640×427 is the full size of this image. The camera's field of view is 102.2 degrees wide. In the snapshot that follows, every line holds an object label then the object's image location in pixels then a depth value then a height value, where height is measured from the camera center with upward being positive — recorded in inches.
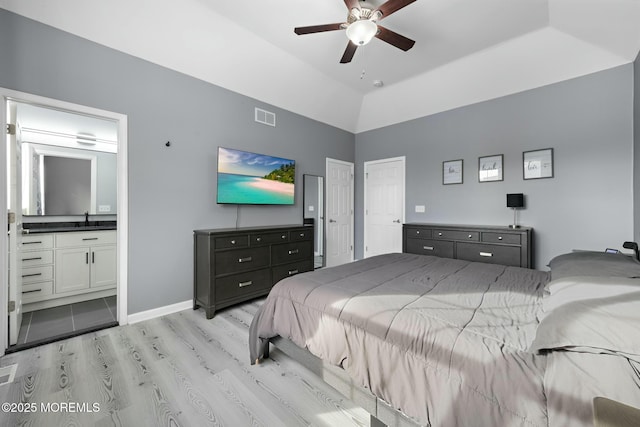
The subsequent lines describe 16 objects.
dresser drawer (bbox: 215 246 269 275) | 114.7 -22.1
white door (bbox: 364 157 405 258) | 190.7 +6.0
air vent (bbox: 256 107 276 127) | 150.9 +57.4
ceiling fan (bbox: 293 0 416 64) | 83.1 +65.8
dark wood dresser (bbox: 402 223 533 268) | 128.3 -16.3
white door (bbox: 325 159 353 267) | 195.8 +0.0
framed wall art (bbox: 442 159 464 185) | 162.7 +26.5
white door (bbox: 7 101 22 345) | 86.0 -0.9
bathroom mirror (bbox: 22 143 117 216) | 138.2 +18.6
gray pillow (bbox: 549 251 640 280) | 56.9 -13.0
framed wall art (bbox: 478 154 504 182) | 148.6 +26.2
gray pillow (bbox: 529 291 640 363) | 33.0 -16.1
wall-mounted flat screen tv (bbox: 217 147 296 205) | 133.6 +19.7
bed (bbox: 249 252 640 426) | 33.0 -20.8
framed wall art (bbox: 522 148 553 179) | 133.7 +26.1
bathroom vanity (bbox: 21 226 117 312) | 116.6 -25.1
